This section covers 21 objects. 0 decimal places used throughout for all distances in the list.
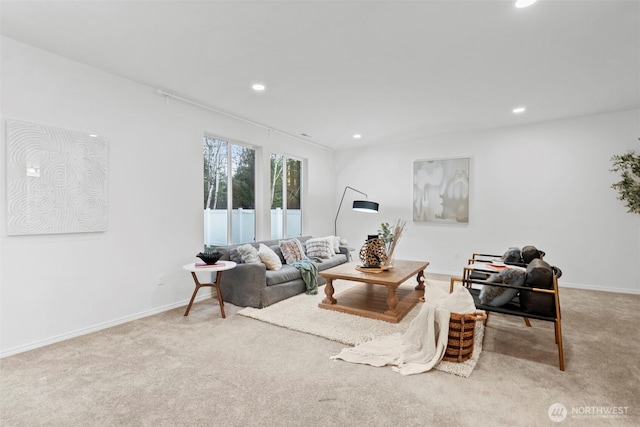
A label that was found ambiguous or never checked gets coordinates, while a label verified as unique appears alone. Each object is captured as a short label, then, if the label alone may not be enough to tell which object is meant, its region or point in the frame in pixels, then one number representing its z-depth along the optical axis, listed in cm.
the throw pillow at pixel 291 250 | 488
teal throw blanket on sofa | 453
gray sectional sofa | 390
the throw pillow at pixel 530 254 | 366
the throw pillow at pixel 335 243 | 580
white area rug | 275
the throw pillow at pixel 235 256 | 418
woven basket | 247
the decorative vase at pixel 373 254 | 406
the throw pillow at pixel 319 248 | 536
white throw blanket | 247
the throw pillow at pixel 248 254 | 412
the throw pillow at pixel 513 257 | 375
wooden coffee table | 351
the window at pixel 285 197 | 596
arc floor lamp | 574
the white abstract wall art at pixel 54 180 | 271
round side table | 351
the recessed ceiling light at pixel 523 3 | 220
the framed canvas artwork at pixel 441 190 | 579
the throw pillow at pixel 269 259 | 429
